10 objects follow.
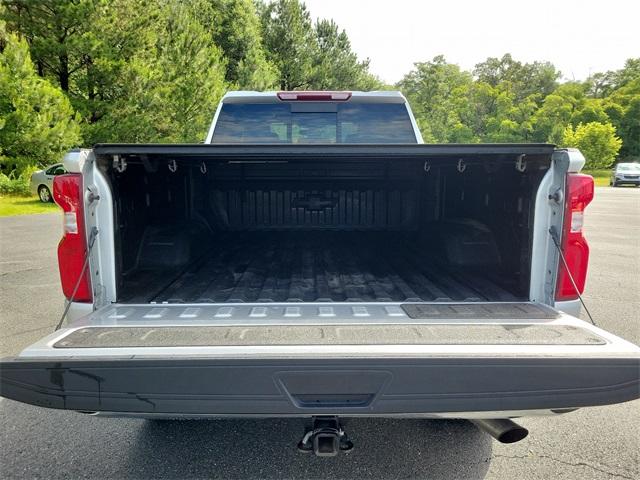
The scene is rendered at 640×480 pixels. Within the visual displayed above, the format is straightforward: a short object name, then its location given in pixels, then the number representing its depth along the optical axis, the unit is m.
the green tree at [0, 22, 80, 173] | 16.67
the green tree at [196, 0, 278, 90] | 28.95
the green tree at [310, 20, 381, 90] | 36.16
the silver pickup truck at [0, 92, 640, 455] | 1.69
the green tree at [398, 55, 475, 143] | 53.25
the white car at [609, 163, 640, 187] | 31.56
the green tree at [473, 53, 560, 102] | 75.50
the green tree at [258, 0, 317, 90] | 34.16
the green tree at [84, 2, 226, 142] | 19.89
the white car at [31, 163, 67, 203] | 16.79
